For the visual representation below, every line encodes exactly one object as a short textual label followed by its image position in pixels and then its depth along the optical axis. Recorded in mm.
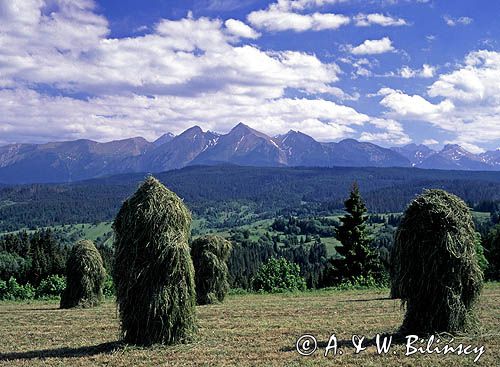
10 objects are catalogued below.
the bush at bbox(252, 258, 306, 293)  43906
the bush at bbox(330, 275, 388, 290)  35812
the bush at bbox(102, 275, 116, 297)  45869
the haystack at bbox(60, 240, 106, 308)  26969
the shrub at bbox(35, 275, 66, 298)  46000
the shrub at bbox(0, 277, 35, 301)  47175
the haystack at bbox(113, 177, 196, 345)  13328
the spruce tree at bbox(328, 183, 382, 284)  45344
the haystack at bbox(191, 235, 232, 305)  26547
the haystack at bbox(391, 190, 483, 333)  12914
